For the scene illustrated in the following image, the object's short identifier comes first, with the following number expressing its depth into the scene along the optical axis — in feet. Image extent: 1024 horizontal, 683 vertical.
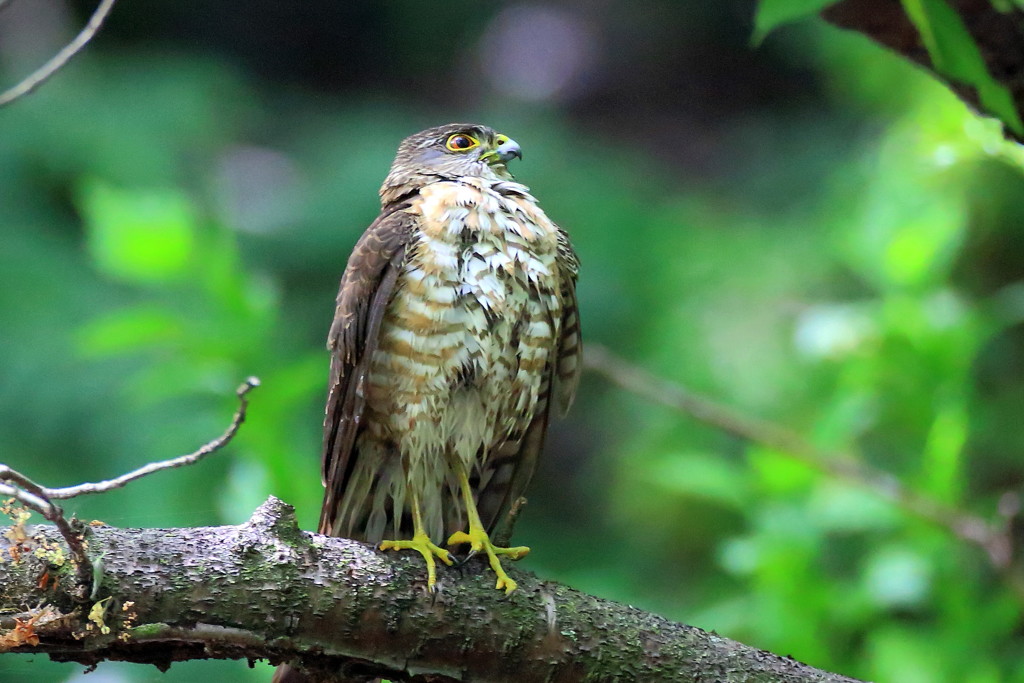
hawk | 20.13
